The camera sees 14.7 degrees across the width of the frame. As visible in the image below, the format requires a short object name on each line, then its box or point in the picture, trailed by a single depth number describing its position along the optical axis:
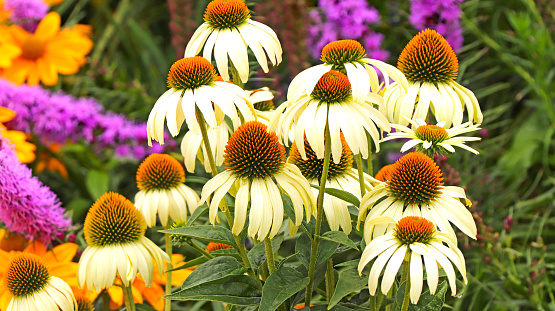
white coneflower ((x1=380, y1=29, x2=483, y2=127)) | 1.24
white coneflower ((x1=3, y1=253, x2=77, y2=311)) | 1.24
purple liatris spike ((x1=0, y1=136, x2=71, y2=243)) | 1.32
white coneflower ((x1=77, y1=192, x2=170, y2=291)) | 1.24
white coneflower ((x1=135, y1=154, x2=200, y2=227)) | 1.28
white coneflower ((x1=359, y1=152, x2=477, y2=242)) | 1.20
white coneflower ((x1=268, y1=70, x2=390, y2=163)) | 1.18
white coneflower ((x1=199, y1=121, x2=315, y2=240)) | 1.19
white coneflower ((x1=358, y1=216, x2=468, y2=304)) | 1.17
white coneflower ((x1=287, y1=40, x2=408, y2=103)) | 1.19
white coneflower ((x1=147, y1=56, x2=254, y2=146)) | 1.20
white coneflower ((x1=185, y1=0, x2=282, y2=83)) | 1.23
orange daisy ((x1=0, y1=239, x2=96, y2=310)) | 1.31
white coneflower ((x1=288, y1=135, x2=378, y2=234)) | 1.23
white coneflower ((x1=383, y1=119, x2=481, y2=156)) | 1.22
